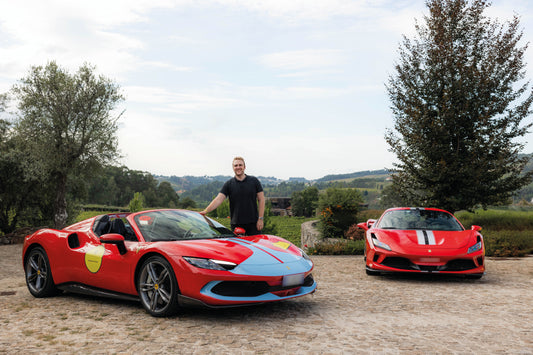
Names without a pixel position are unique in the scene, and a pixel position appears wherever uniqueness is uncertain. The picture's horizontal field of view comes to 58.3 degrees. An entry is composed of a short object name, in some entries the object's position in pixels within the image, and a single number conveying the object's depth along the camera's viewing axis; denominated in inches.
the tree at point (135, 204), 2215.6
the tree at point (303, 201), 4480.8
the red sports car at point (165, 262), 205.2
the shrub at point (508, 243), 562.6
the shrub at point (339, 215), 883.8
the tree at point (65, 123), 1053.8
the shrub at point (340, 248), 638.5
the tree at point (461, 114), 657.0
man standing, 306.0
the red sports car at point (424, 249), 330.0
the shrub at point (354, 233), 801.6
